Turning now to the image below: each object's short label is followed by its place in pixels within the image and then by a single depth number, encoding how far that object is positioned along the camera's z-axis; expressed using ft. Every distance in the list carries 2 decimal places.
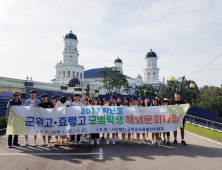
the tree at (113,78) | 162.39
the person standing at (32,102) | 22.61
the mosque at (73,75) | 98.00
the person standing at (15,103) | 22.27
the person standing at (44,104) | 22.79
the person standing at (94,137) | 23.54
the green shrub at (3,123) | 34.06
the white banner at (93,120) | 22.27
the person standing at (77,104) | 23.22
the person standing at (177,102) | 23.89
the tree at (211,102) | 119.16
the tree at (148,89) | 224.70
